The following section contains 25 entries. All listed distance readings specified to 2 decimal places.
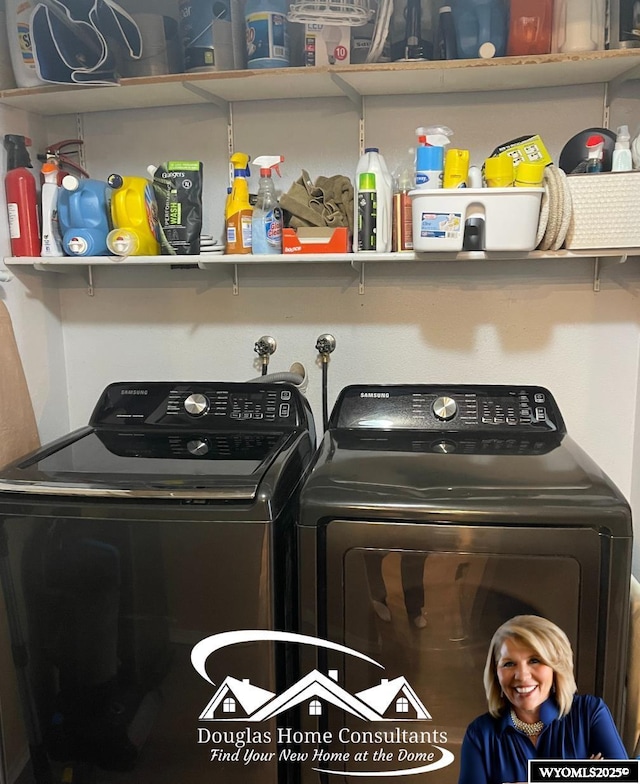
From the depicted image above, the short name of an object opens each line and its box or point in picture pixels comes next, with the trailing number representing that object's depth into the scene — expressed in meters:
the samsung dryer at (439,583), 1.35
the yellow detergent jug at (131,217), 1.94
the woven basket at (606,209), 1.70
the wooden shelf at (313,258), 1.77
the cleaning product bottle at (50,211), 1.99
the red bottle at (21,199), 1.99
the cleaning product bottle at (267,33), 1.82
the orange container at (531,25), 1.70
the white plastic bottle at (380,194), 1.83
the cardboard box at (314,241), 1.90
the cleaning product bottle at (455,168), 1.77
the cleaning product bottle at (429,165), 1.78
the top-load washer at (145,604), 1.43
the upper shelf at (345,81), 1.74
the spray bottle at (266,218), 1.92
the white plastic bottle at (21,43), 1.88
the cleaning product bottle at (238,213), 1.95
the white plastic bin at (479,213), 1.71
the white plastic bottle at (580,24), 1.68
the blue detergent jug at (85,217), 1.97
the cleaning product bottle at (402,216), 1.86
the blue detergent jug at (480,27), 1.72
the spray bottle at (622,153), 1.71
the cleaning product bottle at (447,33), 1.76
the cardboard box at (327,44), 1.81
